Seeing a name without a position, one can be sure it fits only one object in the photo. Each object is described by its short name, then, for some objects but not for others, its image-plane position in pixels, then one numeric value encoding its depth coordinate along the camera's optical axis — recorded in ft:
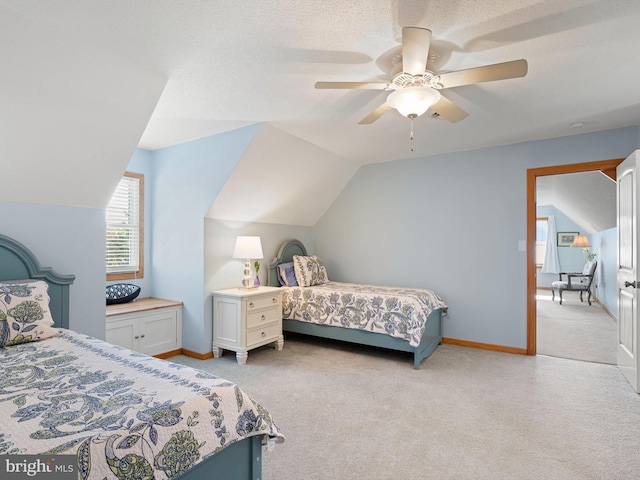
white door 9.92
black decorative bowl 12.60
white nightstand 12.26
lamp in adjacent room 27.63
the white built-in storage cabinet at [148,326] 11.33
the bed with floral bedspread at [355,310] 12.05
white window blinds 13.34
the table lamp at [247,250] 13.16
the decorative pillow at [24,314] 6.80
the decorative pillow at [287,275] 15.51
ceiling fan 5.76
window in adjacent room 30.99
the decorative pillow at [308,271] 15.37
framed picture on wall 29.60
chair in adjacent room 23.07
